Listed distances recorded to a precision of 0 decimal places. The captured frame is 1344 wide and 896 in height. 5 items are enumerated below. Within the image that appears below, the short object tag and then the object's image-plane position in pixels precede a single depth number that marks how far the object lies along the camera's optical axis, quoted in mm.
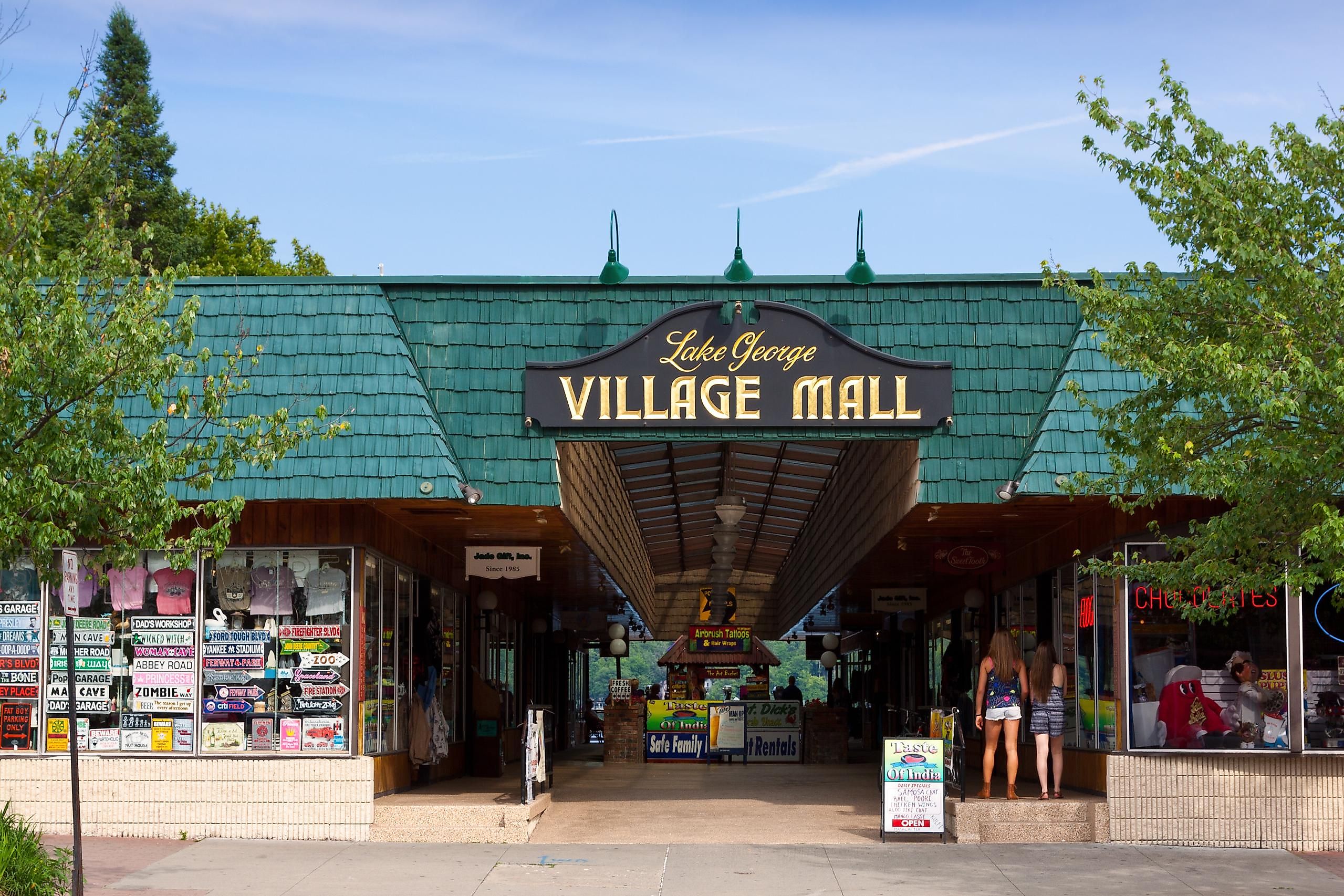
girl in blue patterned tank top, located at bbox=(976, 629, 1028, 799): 12953
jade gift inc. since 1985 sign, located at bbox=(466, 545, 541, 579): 15219
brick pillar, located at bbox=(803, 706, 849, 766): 23266
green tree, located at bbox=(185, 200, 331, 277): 40312
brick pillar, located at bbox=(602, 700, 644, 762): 23391
